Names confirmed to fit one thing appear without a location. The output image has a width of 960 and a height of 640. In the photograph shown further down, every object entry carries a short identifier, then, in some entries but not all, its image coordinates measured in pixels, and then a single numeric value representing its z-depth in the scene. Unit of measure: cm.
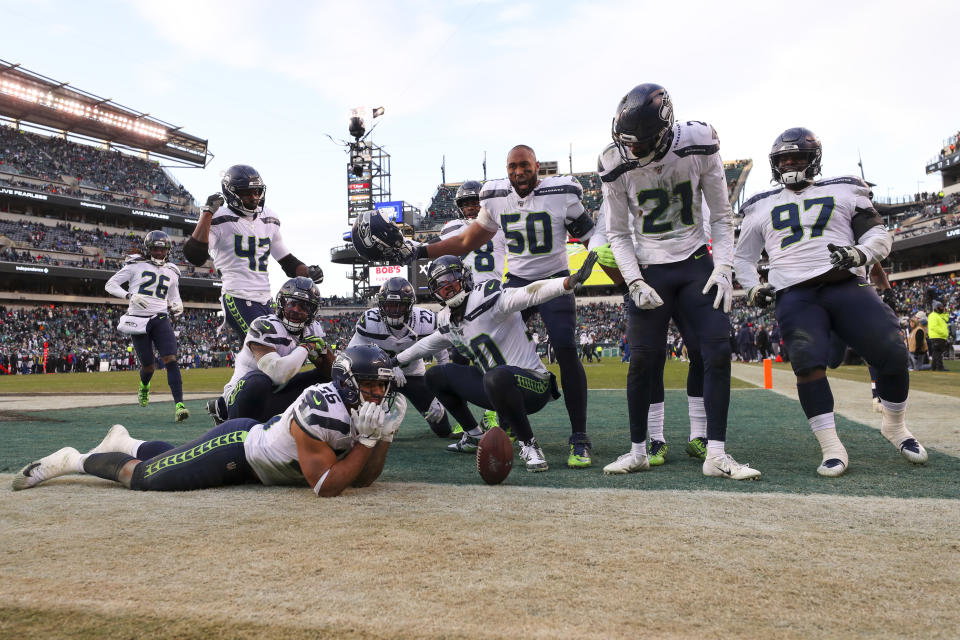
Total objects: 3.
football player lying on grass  330
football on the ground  355
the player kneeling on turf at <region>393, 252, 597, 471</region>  430
